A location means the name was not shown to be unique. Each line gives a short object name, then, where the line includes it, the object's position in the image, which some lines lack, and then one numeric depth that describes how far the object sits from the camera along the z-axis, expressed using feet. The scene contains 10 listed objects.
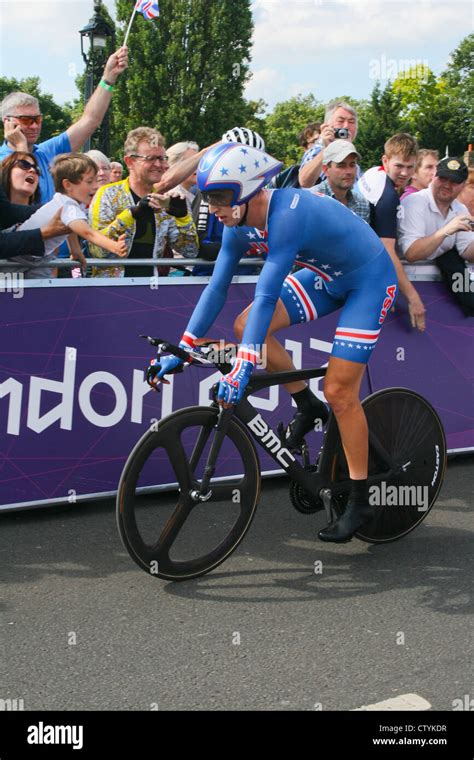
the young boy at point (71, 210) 17.74
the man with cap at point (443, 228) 21.35
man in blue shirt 20.70
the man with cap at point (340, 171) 19.38
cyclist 13.66
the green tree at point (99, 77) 52.08
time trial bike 14.39
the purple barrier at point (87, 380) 17.47
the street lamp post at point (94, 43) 51.70
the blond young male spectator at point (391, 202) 20.84
